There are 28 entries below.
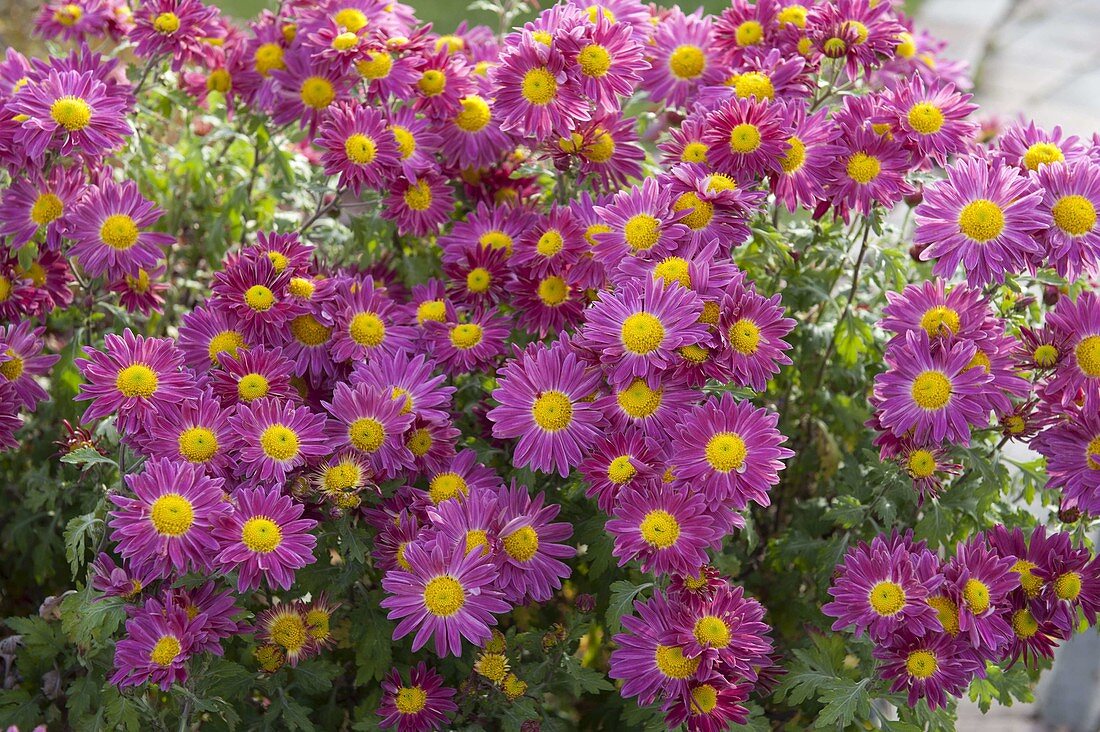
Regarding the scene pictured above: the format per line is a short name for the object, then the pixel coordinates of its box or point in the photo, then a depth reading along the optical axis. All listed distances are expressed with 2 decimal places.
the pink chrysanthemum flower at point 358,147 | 1.21
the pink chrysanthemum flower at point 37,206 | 1.21
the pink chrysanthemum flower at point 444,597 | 1.08
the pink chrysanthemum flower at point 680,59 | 1.28
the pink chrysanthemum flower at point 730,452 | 1.08
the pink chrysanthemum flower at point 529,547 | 1.11
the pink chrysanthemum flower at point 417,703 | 1.11
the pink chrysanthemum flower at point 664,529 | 1.08
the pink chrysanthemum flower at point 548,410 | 1.11
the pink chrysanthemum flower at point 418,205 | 1.24
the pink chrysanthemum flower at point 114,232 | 1.21
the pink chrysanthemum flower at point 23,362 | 1.19
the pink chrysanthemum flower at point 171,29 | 1.26
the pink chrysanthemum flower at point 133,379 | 1.11
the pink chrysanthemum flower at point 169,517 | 1.07
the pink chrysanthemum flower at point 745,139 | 1.15
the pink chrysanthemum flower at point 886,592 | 1.09
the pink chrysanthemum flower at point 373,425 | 1.12
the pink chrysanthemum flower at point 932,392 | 1.11
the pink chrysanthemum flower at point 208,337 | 1.16
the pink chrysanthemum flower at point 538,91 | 1.19
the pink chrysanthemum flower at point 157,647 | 1.06
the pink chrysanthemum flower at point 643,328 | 1.08
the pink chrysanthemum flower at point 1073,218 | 1.13
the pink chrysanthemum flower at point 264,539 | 1.07
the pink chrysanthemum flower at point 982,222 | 1.13
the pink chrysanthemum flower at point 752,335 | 1.10
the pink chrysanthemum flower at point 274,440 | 1.10
